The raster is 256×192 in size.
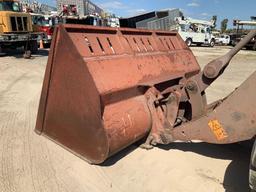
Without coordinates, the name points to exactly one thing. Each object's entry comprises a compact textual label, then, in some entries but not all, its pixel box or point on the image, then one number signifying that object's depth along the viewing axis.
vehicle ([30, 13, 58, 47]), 13.28
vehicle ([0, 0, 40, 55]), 9.67
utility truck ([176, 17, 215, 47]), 19.46
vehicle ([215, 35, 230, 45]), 23.29
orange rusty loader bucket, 2.21
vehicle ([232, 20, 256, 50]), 20.21
